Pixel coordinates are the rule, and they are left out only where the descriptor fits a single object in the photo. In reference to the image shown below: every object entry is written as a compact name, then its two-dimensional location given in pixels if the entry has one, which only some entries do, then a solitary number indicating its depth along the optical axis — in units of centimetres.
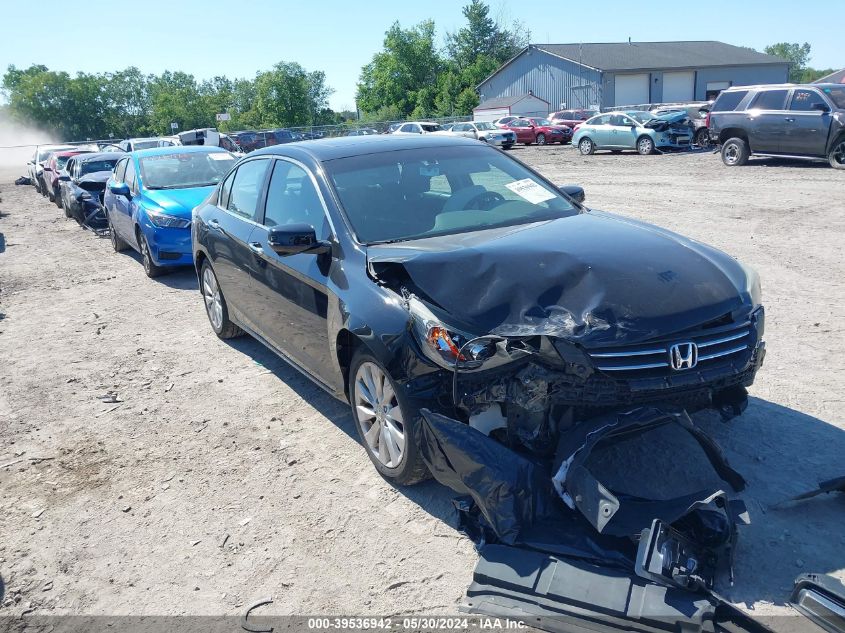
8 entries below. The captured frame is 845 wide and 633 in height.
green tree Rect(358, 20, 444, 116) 8731
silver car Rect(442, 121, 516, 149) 3461
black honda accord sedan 324
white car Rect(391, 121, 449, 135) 3616
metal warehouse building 5518
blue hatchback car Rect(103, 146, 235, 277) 975
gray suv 1675
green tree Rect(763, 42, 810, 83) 14838
